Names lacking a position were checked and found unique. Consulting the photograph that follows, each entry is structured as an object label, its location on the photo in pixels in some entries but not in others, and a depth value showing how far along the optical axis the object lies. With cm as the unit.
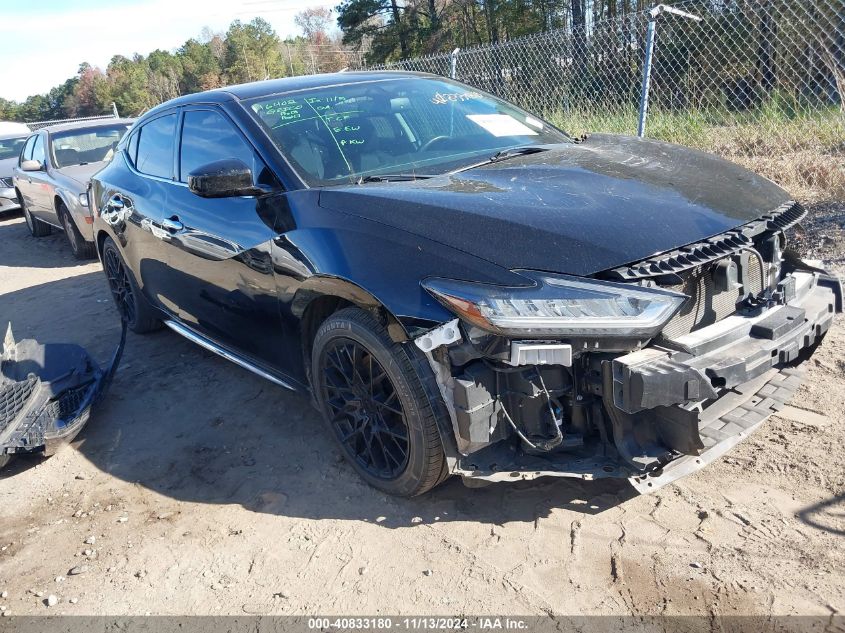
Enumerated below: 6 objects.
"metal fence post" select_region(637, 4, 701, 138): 608
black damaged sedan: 235
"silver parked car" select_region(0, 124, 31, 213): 1241
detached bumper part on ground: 364
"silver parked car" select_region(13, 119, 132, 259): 838
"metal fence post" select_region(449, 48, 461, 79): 869
